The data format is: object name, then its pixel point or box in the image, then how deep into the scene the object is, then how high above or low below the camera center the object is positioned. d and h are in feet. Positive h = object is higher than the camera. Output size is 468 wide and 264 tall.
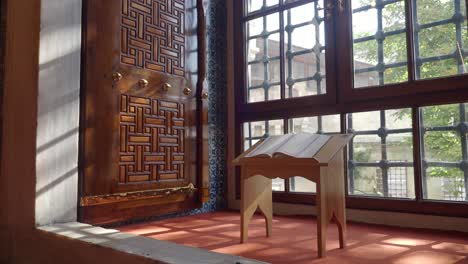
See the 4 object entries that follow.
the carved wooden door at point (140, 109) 8.77 +1.36
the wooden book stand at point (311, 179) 6.45 -0.39
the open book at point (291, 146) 6.84 +0.26
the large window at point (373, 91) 8.76 +1.81
